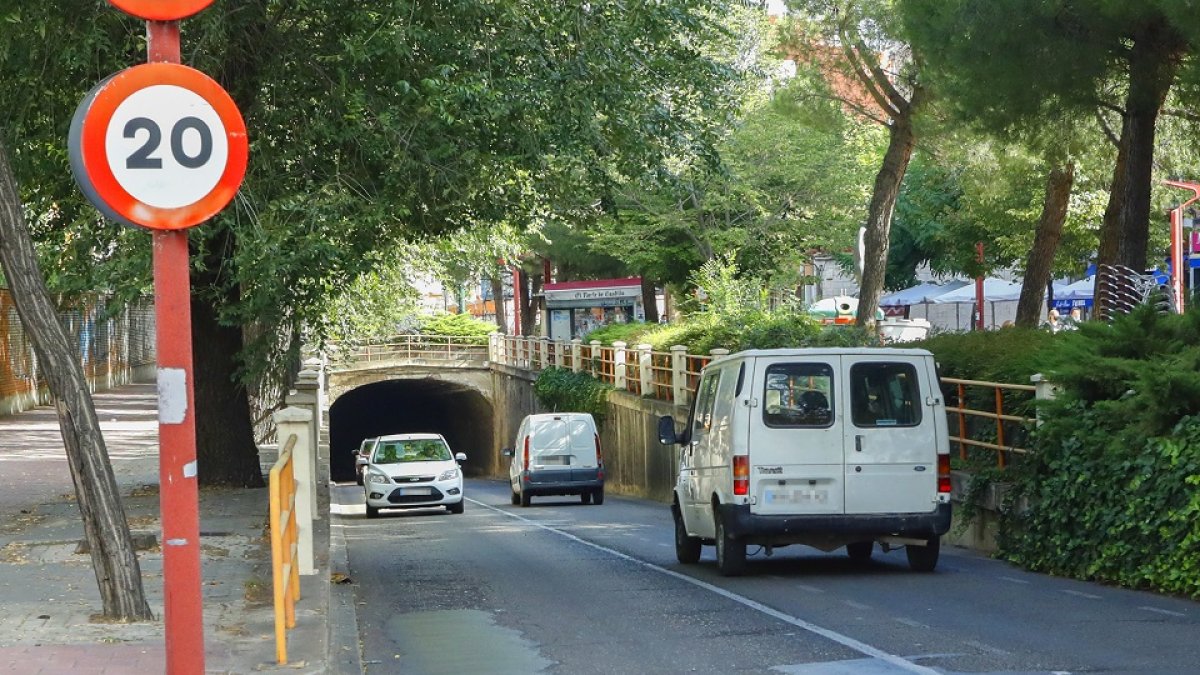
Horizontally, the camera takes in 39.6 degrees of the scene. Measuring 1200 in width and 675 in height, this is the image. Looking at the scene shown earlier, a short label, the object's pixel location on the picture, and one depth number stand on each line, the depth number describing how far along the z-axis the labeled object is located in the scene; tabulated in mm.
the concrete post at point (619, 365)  38500
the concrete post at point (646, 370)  35688
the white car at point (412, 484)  29312
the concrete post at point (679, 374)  32375
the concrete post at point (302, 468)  12703
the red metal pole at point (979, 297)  38903
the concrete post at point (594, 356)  41188
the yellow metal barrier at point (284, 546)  8703
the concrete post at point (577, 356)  43250
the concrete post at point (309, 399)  18250
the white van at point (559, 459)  32312
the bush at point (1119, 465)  12406
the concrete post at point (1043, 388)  15450
